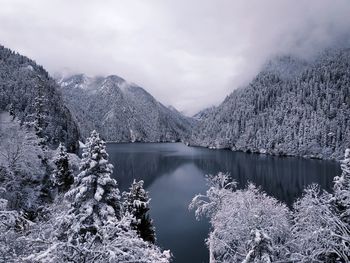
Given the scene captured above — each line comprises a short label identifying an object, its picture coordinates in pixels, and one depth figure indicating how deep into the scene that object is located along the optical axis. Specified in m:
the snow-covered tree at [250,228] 18.28
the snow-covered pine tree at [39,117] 52.59
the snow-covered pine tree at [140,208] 31.87
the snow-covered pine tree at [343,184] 21.14
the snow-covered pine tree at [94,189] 18.05
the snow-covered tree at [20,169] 27.78
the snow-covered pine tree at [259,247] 17.83
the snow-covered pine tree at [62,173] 43.53
